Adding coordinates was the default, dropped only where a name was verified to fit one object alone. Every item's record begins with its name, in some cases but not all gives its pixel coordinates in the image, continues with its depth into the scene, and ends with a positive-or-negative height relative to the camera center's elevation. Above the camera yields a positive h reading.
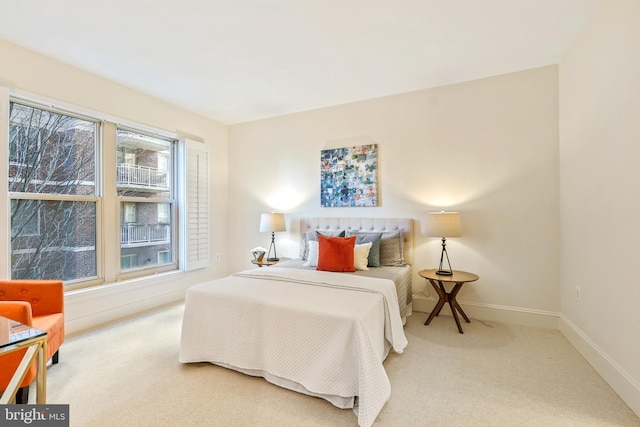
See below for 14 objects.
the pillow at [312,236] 3.65 -0.28
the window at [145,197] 3.42 +0.24
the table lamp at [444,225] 2.88 -0.12
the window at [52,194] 2.61 +0.23
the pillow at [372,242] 3.19 -0.33
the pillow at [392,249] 3.26 -0.41
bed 1.71 -0.80
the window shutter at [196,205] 4.02 +0.15
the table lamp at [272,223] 3.94 -0.12
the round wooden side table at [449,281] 2.79 -0.75
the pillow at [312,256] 3.25 -0.48
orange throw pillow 2.97 -0.43
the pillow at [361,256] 3.06 -0.46
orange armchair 2.01 -0.65
